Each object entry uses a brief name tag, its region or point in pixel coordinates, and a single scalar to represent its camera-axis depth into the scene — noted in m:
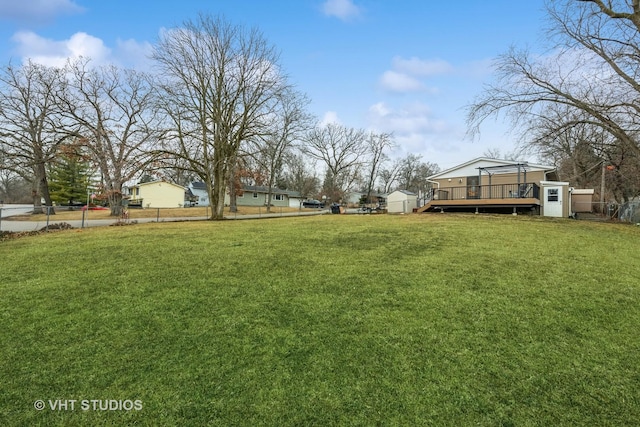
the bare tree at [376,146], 49.44
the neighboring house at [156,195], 39.34
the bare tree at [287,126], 19.80
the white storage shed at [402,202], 27.36
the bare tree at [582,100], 11.68
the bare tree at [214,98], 17.97
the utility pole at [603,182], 21.48
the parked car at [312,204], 56.80
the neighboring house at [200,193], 47.51
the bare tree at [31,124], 21.69
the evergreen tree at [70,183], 38.53
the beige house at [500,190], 18.34
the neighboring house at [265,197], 47.77
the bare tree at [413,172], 69.25
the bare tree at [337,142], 44.28
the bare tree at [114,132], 16.12
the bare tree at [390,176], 69.12
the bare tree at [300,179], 59.78
